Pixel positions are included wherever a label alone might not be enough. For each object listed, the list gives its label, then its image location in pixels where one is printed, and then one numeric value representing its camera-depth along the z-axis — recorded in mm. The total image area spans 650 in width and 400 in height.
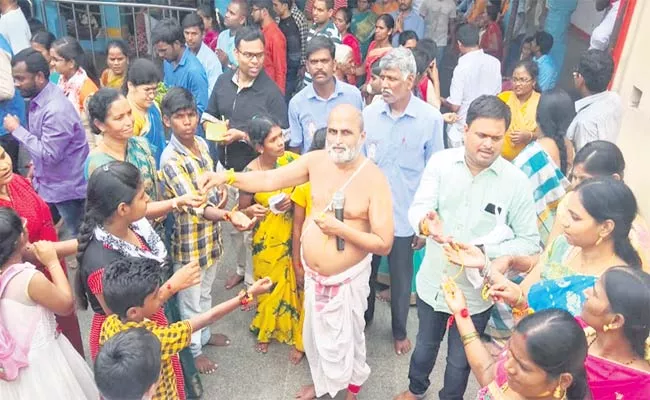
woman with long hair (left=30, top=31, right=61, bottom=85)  5660
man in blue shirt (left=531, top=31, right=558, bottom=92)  6274
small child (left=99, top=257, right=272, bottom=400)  2359
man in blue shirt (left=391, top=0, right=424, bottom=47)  7399
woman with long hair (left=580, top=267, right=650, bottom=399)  2029
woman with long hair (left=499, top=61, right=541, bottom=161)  4383
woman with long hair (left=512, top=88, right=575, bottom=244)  3686
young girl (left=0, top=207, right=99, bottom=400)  2420
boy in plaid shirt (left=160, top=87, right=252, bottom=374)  3334
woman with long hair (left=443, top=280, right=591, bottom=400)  1835
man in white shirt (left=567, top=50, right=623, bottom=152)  4172
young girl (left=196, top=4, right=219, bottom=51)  6794
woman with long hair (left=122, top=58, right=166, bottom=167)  3896
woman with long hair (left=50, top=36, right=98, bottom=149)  4770
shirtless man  2982
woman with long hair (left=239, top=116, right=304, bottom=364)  3570
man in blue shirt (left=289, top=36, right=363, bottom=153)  4289
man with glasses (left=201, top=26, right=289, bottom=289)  4277
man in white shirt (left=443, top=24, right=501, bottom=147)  5363
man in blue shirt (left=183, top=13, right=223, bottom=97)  5605
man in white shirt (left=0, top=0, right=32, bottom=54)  5961
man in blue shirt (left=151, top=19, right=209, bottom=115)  5148
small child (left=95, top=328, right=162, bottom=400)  2072
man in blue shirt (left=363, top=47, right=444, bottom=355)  3631
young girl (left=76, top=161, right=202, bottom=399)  2595
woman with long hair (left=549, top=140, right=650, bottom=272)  3105
